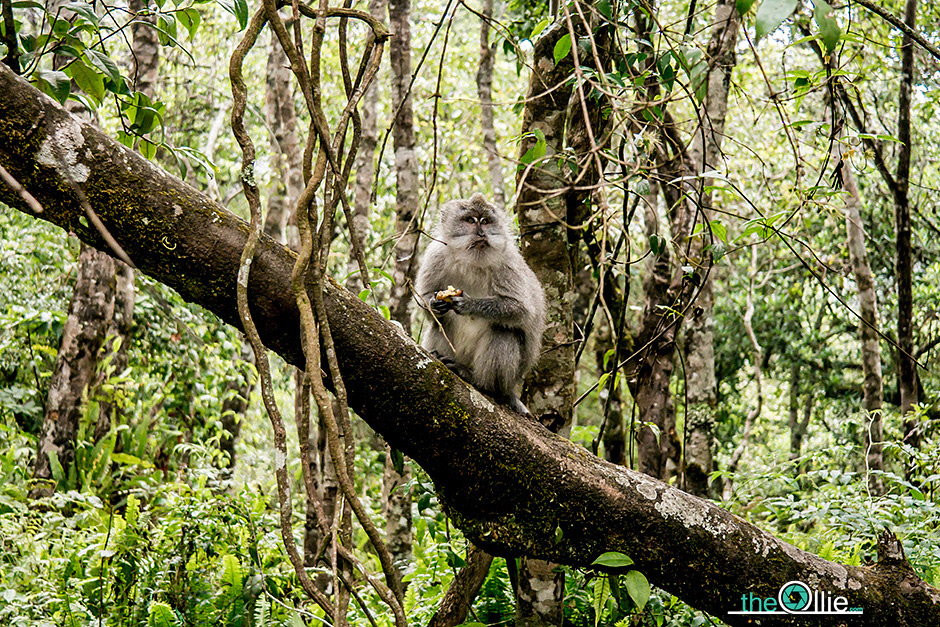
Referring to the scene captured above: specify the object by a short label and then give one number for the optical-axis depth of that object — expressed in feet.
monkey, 15.40
